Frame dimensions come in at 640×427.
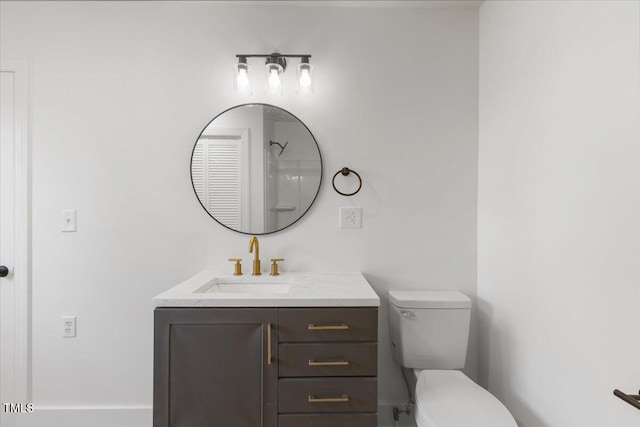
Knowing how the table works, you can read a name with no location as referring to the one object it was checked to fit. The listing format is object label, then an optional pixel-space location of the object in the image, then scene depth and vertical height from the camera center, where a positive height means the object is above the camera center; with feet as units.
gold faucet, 5.69 -0.89
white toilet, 5.29 -2.06
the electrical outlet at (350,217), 6.00 -0.12
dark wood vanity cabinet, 4.08 -2.10
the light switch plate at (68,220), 5.80 -0.20
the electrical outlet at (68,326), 5.77 -2.12
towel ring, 5.92 +0.61
